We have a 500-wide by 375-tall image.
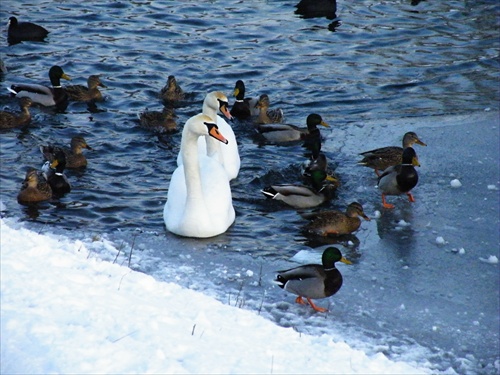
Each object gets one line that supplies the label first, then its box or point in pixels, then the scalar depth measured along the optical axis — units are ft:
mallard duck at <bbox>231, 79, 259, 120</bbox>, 47.39
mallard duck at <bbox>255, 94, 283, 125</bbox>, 45.83
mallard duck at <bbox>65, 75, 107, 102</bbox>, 48.88
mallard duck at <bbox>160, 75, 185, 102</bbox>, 47.73
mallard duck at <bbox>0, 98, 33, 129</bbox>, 44.27
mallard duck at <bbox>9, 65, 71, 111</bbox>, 47.73
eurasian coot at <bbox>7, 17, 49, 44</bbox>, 56.54
